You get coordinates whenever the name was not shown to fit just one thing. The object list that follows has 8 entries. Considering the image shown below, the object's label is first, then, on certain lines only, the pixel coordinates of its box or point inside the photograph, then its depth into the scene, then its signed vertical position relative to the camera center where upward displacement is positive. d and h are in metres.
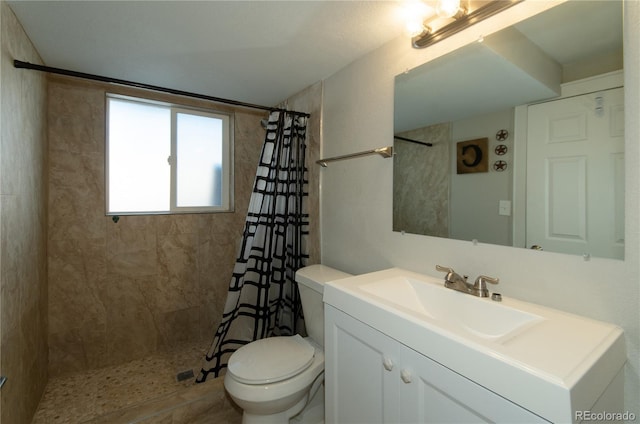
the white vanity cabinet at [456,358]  0.61 -0.38
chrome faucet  1.05 -0.27
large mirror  0.87 +0.29
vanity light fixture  1.08 +0.81
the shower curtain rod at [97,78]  1.32 +0.69
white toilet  1.30 -0.76
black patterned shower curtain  1.90 -0.28
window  2.19 +0.45
